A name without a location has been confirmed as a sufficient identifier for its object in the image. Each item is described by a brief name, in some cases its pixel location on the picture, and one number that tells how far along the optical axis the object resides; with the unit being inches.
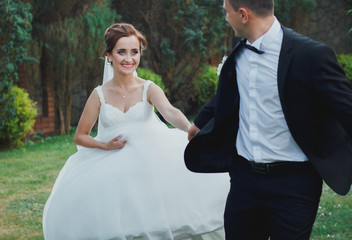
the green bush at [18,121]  409.1
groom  101.2
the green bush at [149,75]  523.2
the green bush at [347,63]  687.1
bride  158.9
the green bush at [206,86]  586.6
